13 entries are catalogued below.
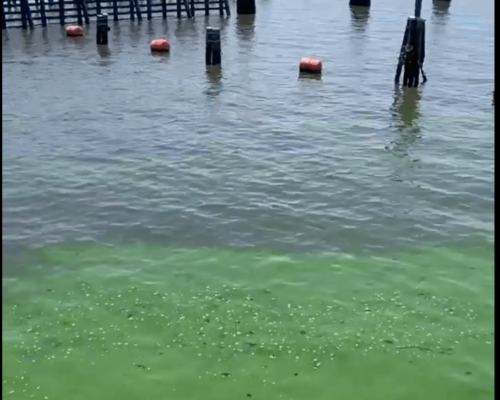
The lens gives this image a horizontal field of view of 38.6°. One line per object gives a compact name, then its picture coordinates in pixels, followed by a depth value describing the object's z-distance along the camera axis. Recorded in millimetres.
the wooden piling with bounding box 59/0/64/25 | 37250
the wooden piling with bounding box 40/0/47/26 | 36625
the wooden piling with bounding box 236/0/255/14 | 43688
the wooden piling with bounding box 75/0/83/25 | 38500
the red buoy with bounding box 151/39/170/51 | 31469
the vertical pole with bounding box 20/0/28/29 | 36125
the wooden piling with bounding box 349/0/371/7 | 47875
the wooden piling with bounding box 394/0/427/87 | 24047
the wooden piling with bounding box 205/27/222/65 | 28197
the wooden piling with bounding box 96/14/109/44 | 32406
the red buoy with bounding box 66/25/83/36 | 34750
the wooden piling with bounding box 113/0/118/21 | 39062
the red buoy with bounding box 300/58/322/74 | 27297
